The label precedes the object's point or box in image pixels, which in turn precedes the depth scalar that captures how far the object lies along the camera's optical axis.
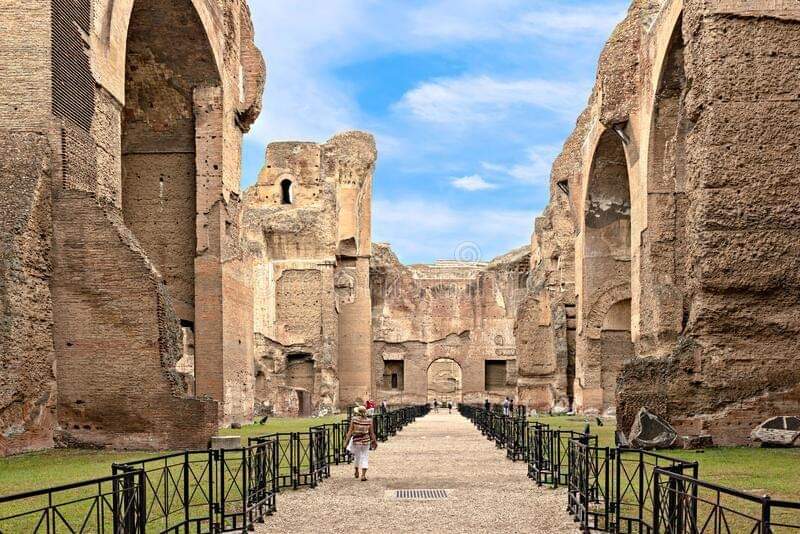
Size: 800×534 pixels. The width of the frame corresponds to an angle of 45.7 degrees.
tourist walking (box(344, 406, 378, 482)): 10.45
